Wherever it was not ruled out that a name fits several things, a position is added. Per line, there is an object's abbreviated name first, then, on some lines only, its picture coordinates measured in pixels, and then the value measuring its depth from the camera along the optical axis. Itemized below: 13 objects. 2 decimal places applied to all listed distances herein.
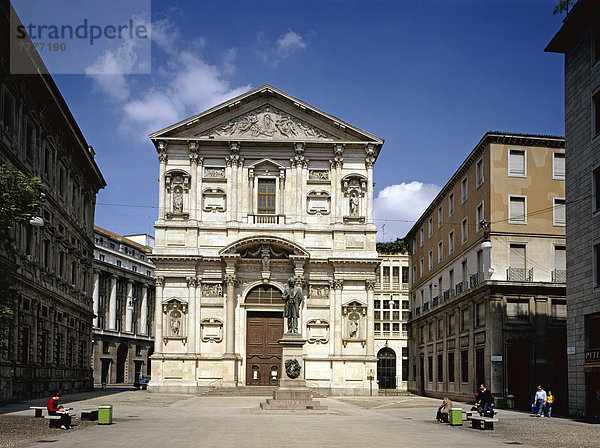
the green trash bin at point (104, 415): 27.00
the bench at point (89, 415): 28.79
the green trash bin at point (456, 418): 28.38
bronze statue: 36.66
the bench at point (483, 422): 26.81
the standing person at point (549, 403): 34.19
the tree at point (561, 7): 27.91
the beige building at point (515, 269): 44.00
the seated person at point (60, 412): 24.83
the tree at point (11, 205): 24.58
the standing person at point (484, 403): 32.31
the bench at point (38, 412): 28.64
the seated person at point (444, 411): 29.64
